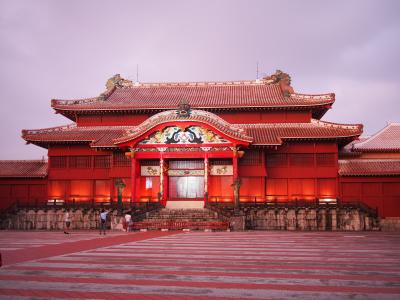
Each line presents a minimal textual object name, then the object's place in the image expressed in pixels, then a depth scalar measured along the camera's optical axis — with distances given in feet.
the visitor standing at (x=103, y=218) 81.10
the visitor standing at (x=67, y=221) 95.55
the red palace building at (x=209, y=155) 117.80
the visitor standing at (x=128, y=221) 89.51
